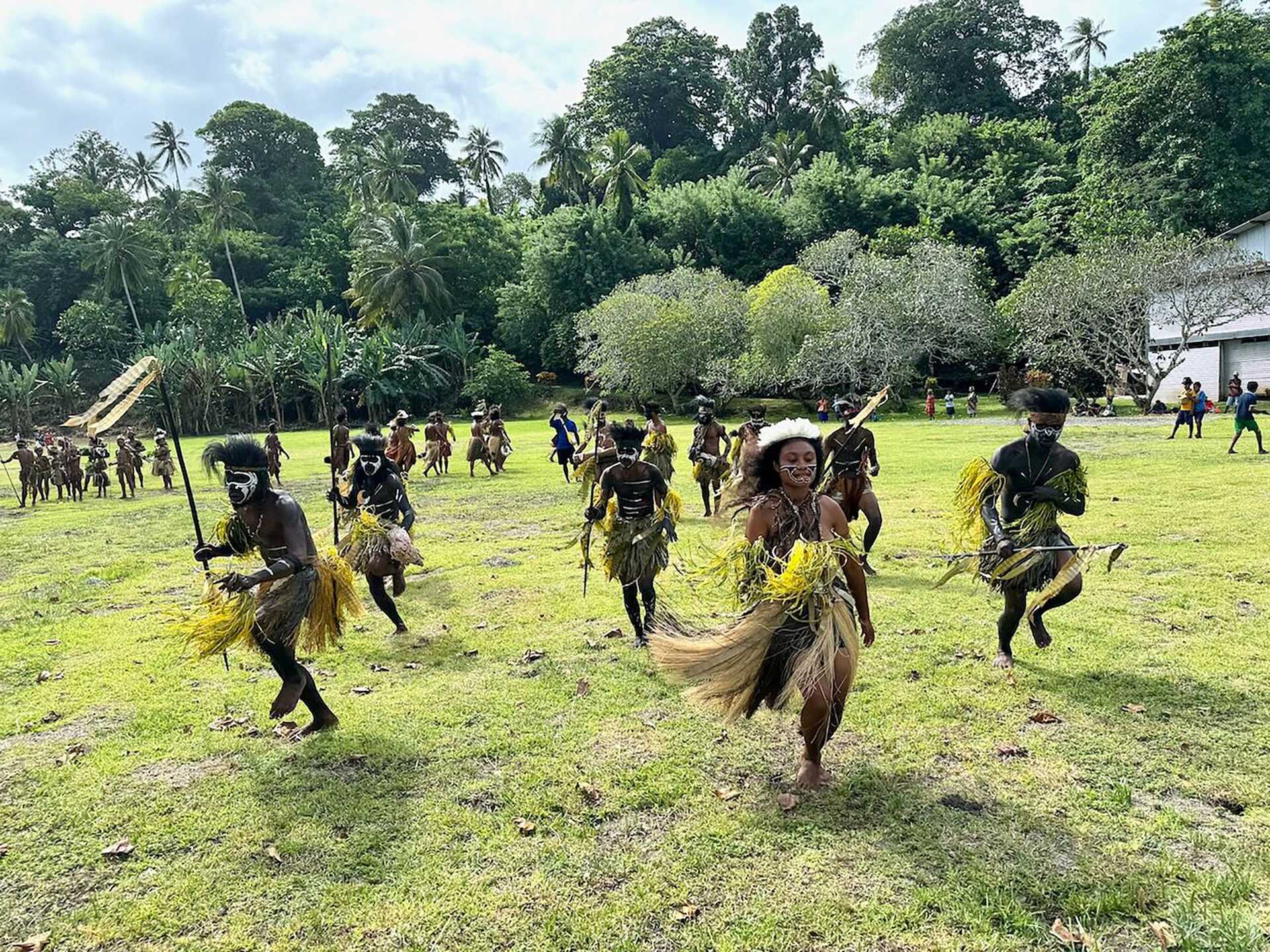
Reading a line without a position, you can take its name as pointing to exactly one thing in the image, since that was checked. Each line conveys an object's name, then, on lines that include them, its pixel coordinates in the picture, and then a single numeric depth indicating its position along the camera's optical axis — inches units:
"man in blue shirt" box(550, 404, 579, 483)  682.8
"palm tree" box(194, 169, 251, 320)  2379.4
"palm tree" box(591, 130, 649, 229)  2122.3
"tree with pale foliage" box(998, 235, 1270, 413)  1159.6
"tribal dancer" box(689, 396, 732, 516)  496.1
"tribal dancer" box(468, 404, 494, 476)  789.9
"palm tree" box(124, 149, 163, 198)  2878.9
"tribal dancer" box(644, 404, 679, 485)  472.1
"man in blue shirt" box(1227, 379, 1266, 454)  632.4
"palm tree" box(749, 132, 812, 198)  2305.6
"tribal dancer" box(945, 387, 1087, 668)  227.0
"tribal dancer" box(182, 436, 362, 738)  201.6
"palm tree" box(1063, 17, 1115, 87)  2755.9
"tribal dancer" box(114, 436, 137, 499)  807.1
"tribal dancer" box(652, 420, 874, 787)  162.9
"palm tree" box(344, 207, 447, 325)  1991.9
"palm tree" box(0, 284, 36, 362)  2138.3
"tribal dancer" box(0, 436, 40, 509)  798.5
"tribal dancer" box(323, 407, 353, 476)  532.1
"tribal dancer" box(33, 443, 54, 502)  817.5
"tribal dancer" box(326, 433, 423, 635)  295.7
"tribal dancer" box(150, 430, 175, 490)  828.6
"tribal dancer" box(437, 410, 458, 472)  800.3
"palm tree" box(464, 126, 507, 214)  2773.1
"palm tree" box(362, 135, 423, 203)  2331.4
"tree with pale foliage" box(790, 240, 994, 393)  1387.8
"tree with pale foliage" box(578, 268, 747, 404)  1536.7
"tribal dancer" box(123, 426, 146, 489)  830.5
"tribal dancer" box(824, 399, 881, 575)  332.8
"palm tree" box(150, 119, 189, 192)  2842.0
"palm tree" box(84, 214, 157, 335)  2155.5
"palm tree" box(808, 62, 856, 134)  2420.0
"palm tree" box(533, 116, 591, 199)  2353.6
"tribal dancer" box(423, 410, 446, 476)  797.9
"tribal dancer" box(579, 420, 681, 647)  271.9
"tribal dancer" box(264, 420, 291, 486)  733.3
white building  1234.6
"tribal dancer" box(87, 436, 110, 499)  810.2
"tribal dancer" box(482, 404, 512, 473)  802.8
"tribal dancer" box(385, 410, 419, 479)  614.2
